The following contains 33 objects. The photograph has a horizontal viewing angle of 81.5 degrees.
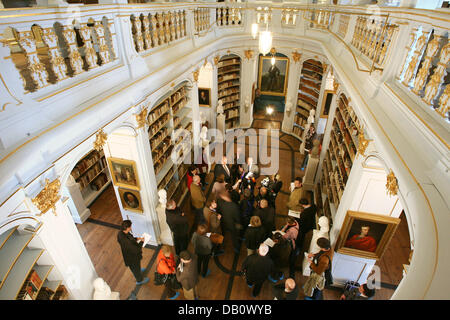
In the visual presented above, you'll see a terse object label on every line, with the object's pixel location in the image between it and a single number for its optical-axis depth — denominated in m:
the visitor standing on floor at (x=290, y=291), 4.04
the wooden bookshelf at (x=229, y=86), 10.44
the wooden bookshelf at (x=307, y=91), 9.51
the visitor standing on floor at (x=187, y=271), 4.19
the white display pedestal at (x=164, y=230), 5.74
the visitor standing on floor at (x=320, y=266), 4.16
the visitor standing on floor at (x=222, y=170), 6.68
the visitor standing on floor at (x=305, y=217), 5.24
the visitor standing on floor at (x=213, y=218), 5.23
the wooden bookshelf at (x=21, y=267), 2.56
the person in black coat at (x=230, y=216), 5.38
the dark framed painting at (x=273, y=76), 12.95
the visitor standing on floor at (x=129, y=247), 4.57
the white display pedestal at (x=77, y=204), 6.13
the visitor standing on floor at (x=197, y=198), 5.91
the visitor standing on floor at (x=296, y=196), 5.75
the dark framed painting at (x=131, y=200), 5.53
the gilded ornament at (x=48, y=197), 2.64
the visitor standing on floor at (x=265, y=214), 5.30
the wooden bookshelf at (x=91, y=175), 6.65
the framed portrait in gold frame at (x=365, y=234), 4.39
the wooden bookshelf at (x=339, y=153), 4.95
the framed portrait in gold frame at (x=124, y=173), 5.09
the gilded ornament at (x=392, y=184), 2.31
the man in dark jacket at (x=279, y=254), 4.98
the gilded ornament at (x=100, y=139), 3.44
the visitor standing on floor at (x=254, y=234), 4.89
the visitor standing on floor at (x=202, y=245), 4.71
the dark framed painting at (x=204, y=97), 9.58
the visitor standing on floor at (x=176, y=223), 5.20
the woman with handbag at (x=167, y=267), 4.52
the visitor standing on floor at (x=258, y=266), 4.32
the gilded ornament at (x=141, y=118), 4.49
